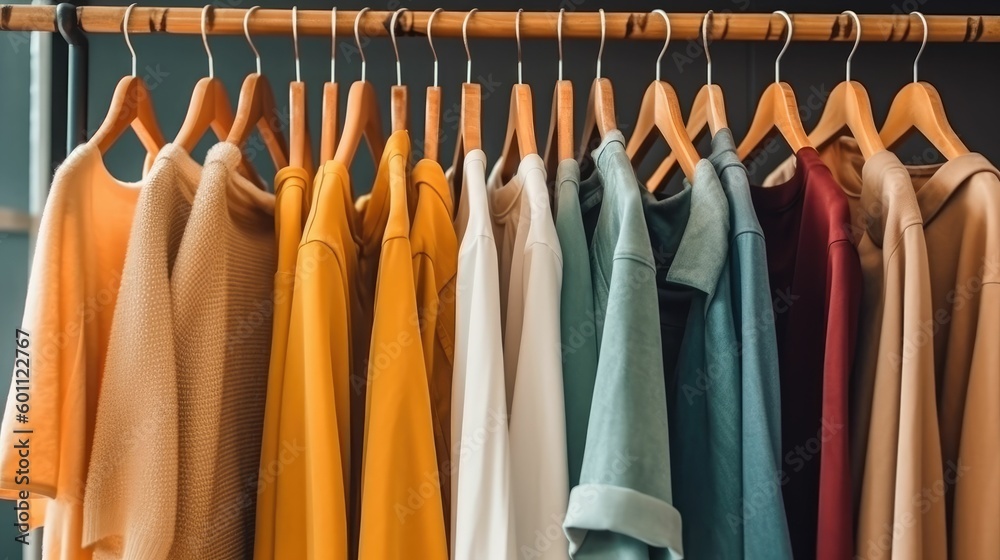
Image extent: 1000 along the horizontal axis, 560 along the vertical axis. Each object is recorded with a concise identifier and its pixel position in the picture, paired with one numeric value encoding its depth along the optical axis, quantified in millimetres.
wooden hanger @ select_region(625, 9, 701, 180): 779
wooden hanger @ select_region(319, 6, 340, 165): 794
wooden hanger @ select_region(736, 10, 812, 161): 801
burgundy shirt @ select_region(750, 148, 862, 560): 625
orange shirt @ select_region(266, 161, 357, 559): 621
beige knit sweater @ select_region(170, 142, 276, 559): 629
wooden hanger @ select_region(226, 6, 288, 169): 818
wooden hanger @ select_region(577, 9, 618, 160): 807
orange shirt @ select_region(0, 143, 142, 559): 616
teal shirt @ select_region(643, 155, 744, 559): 638
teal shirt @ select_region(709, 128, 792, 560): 600
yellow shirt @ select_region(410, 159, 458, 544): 704
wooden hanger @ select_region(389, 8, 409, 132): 845
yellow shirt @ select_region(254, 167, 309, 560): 661
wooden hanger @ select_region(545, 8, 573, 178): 781
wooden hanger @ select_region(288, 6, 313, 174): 808
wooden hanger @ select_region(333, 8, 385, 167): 804
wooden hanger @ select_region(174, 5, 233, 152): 802
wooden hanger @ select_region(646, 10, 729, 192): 818
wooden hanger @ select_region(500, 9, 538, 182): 788
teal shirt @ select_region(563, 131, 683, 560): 563
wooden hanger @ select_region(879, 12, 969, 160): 755
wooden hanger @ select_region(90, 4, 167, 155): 763
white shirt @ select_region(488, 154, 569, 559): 623
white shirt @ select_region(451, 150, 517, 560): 601
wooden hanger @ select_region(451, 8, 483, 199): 788
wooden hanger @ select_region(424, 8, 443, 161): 781
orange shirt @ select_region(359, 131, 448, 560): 618
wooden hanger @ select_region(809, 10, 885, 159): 777
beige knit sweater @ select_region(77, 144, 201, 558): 588
